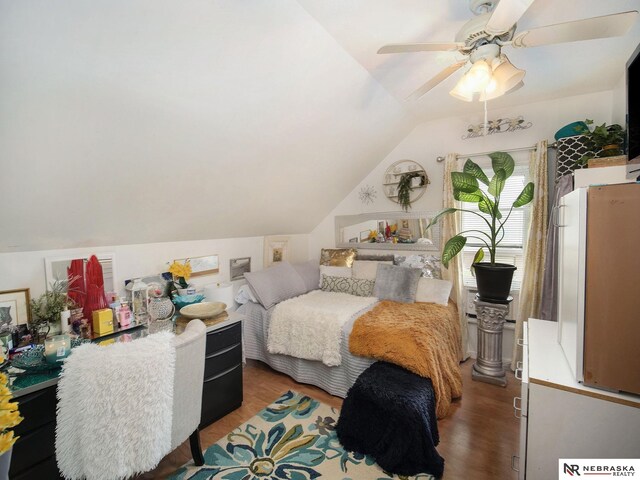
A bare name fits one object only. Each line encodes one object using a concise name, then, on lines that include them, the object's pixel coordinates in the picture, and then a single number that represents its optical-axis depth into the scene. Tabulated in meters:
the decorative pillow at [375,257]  3.47
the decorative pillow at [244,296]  3.04
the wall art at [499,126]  2.91
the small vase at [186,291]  2.50
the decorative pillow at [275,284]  2.93
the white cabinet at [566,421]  1.03
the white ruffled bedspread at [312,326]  2.42
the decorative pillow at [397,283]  3.00
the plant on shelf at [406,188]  3.50
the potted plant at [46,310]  1.75
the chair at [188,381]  1.44
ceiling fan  1.13
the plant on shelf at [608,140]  2.15
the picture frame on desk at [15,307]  1.68
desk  1.28
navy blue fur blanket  1.71
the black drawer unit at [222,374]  2.06
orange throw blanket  2.04
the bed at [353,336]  2.12
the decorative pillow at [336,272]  3.51
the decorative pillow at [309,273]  3.47
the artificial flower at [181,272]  2.50
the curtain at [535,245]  2.76
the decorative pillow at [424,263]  3.23
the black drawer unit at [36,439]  1.27
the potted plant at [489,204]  2.58
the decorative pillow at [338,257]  3.60
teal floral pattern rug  1.71
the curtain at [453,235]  3.13
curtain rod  2.88
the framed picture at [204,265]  2.79
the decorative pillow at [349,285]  3.25
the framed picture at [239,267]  3.21
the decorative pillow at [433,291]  2.91
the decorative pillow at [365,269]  3.34
